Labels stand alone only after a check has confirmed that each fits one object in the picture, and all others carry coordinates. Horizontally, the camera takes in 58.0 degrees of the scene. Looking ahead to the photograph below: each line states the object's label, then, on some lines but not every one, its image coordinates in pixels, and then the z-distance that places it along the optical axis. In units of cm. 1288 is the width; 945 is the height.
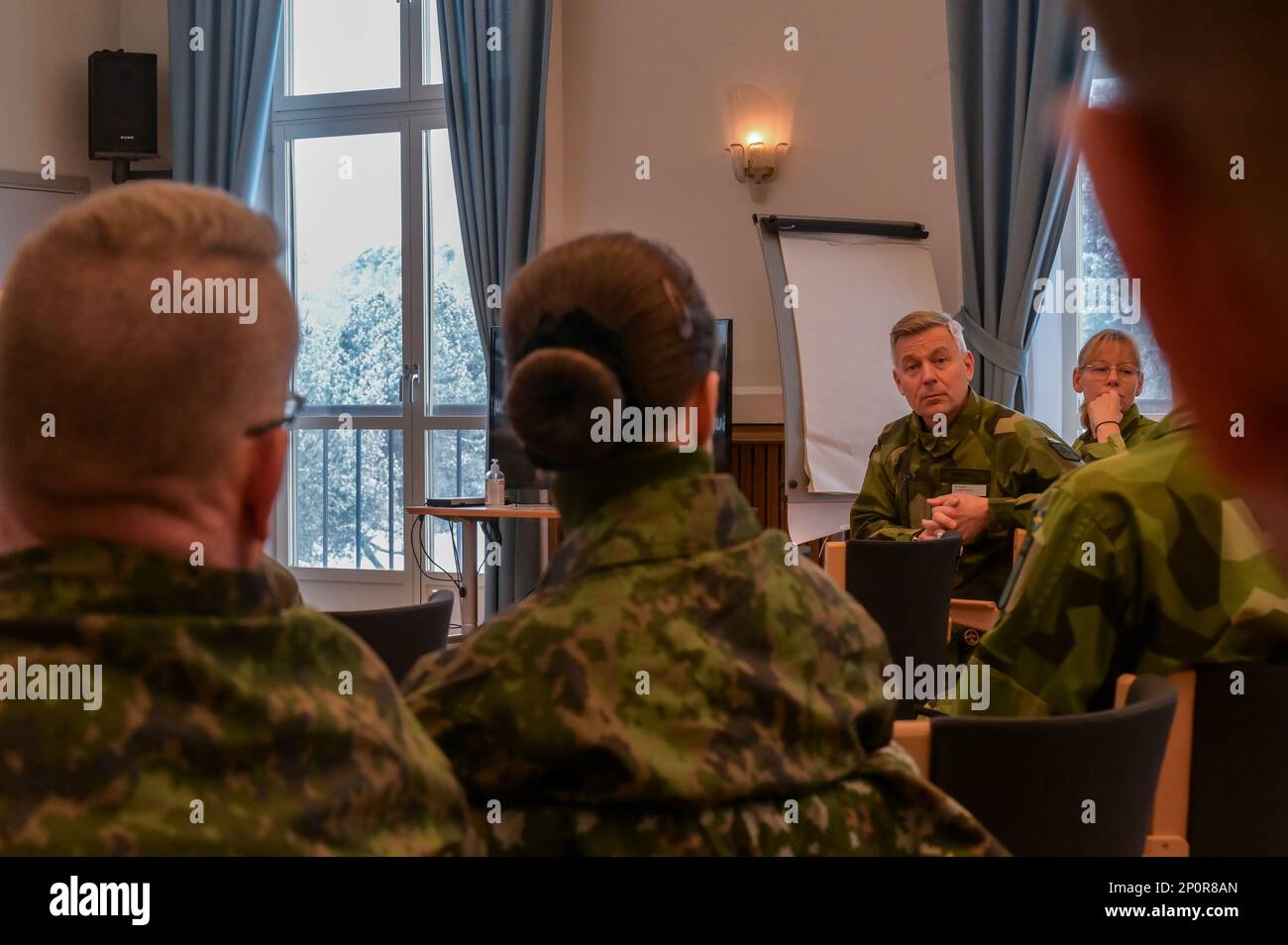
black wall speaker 658
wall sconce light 588
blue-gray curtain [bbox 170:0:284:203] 675
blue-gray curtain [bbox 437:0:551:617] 619
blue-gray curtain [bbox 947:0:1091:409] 524
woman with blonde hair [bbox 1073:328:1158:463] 387
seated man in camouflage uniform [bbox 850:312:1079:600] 328
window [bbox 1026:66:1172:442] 548
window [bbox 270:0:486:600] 669
